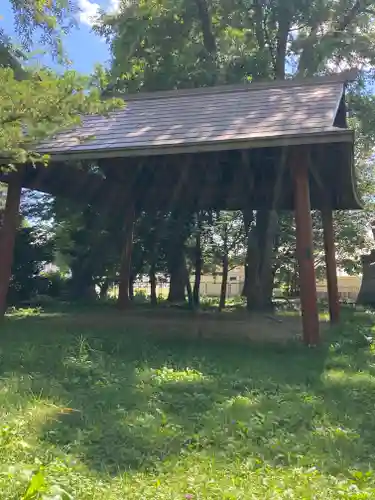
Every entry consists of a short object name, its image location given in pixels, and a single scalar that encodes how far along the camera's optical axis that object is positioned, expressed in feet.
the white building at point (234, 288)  94.12
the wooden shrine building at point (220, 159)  24.39
